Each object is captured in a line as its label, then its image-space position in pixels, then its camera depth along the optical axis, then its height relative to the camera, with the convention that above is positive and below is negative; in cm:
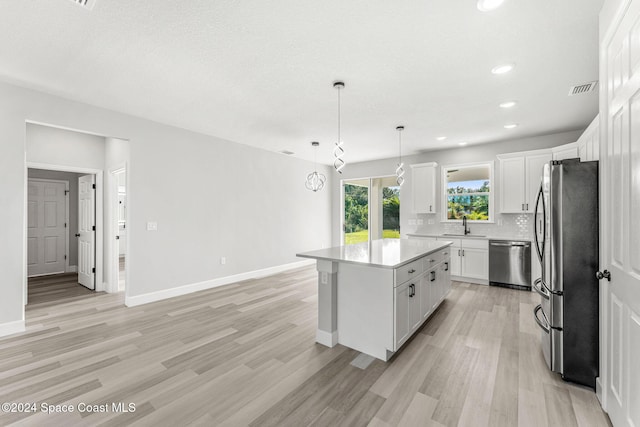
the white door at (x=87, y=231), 507 -32
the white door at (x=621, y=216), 143 -2
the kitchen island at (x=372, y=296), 252 -81
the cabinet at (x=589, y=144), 320 +88
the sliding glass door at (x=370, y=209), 724 +11
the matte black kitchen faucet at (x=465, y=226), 574 -27
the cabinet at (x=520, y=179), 487 +61
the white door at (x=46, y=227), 592 -28
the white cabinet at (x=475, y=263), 516 -94
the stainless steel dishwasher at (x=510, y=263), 483 -89
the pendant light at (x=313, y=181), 476 +55
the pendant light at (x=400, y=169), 435 +69
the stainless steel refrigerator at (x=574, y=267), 211 -42
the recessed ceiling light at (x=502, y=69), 269 +141
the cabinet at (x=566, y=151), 418 +95
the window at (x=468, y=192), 555 +44
